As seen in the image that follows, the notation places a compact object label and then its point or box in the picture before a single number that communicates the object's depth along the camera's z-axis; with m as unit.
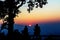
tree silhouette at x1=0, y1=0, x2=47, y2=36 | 23.25
